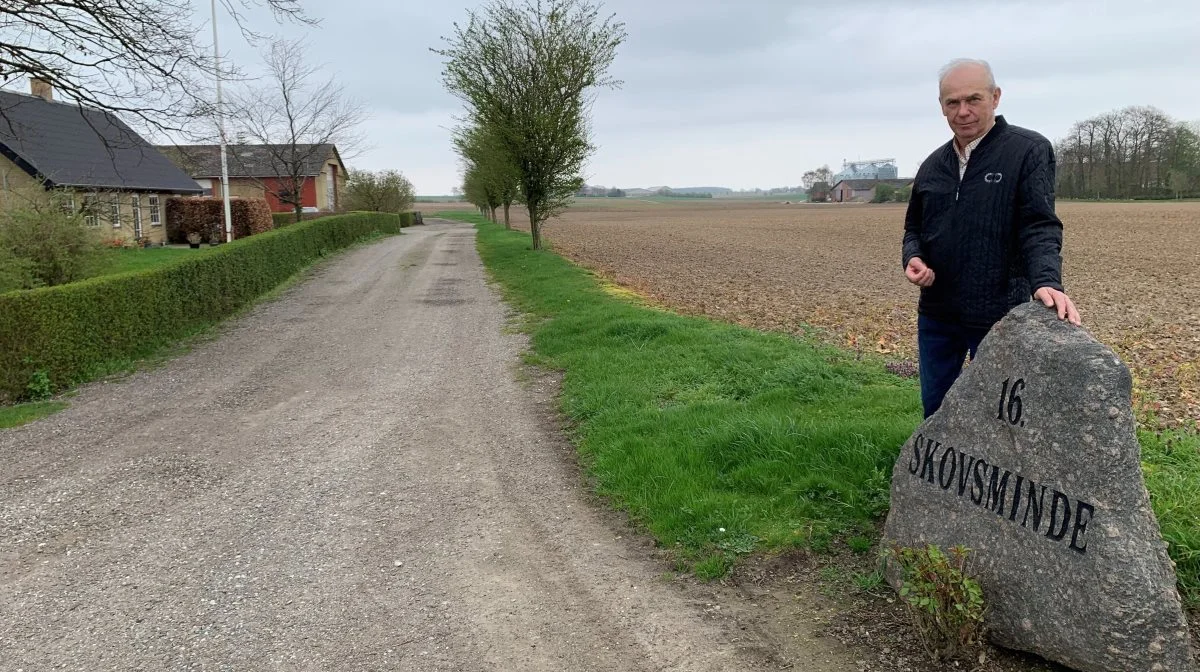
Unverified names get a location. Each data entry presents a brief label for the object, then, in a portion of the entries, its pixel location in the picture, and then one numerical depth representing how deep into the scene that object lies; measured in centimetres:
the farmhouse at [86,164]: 2444
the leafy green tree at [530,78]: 2448
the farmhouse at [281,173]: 5134
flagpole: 2598
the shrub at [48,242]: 1176
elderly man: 331
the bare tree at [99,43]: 1011
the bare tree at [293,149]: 3628
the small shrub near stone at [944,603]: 297
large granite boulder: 267
